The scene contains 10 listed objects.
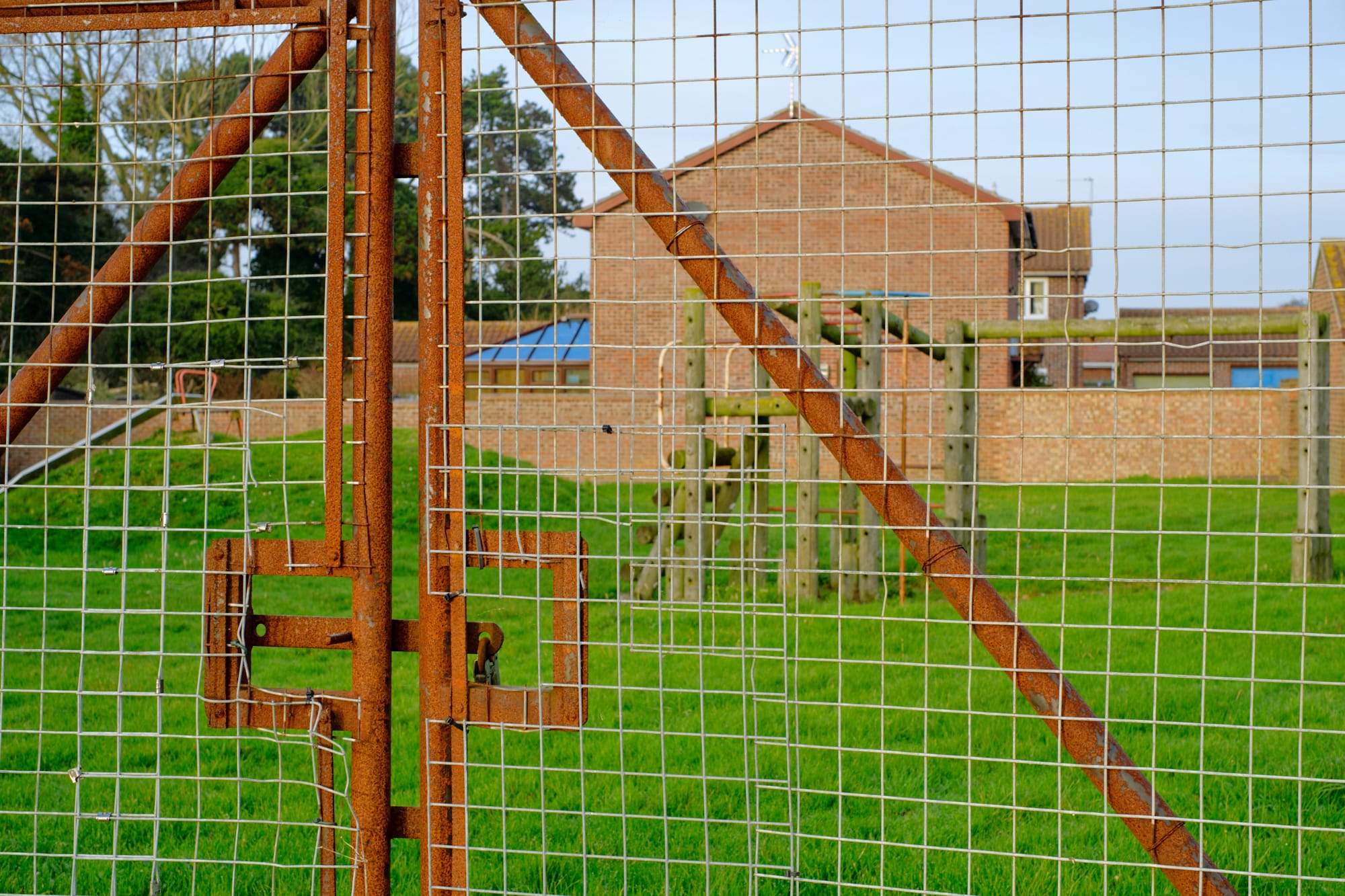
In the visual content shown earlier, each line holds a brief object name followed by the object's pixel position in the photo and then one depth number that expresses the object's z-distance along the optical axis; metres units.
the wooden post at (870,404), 8.62
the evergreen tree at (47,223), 20.39
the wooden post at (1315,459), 8.78
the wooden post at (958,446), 9.40
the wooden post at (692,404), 8.28
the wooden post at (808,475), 7.89
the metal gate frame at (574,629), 2.50
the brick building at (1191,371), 38.16
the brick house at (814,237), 19.19
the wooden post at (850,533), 8.70
